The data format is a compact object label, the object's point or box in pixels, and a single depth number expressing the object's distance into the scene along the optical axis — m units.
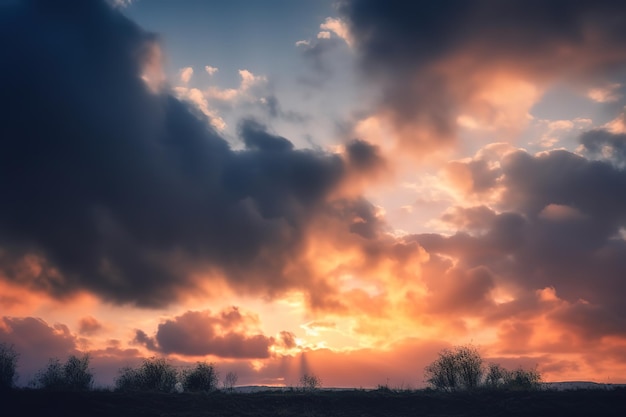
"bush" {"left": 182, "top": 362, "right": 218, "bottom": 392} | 57.47
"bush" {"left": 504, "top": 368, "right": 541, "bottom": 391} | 55.91
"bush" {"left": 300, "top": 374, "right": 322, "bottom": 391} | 52.45
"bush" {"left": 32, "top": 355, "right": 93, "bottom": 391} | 53.75
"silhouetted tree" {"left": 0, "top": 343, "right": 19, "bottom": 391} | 50.50
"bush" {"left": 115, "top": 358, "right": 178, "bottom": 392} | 57.03
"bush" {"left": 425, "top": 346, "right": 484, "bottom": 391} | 57.59
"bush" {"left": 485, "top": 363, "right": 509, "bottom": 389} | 58.12
